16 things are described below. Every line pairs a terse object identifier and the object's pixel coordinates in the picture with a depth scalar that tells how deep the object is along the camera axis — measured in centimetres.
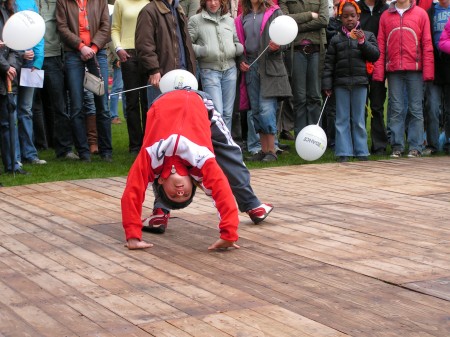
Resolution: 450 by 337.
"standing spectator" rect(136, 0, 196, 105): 1102
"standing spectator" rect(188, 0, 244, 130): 1151
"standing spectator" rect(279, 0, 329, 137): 1215
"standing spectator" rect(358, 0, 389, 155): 1227
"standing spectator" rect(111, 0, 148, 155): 1184
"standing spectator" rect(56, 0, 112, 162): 1151
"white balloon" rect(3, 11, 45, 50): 1016
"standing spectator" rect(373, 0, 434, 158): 1170
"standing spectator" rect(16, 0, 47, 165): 1109
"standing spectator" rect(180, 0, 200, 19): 1273
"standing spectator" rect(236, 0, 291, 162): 1169
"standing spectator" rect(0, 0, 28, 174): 1038
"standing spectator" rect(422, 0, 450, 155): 1197
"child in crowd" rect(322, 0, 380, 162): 1142
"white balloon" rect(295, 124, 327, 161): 1117
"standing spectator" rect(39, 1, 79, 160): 1188
